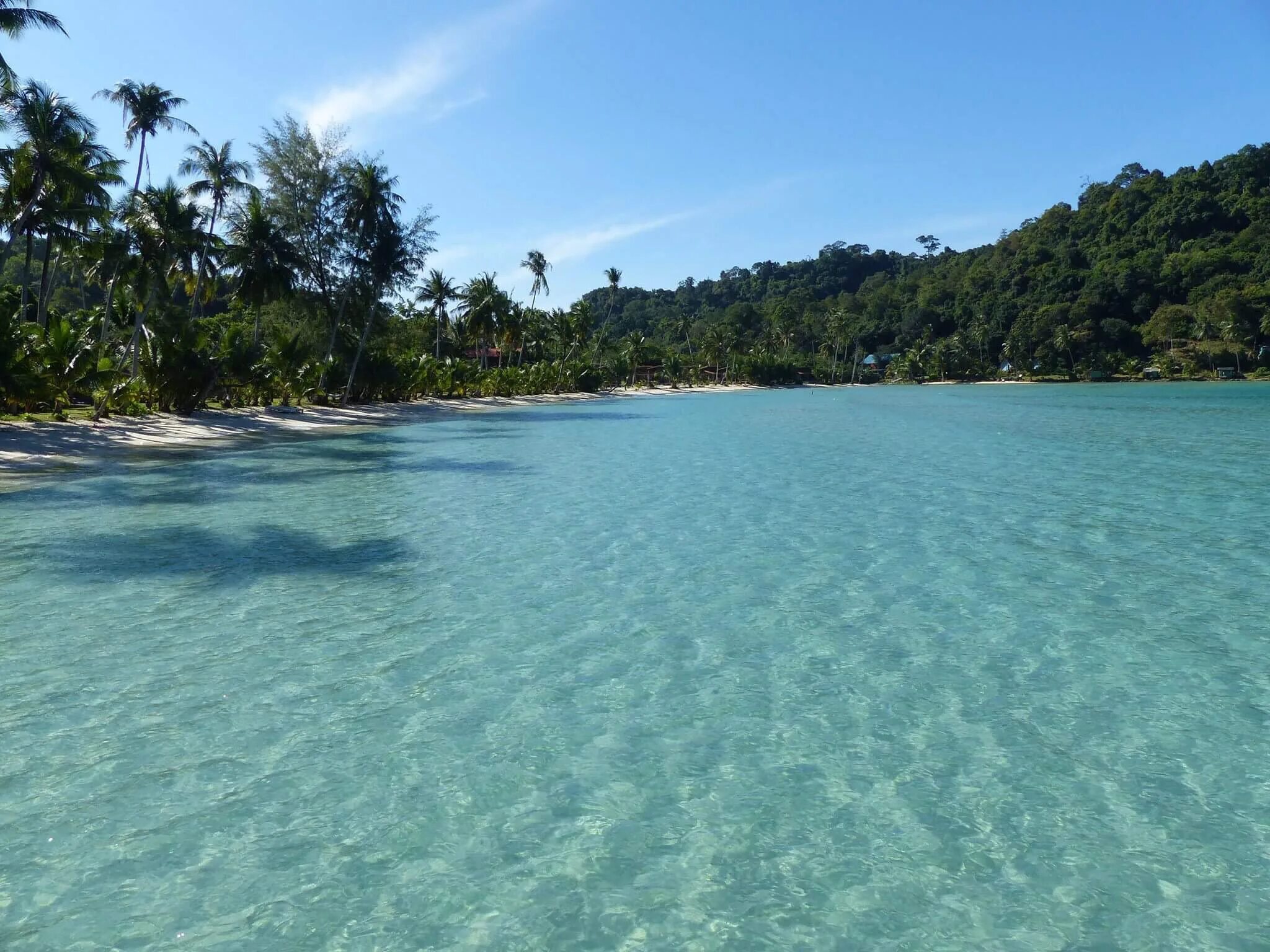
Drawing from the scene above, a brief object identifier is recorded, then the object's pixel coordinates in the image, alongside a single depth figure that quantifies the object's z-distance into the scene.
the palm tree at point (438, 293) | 66.81
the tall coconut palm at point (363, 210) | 41.91
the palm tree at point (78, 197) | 29.09
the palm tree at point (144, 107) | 39.28
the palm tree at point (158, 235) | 30.61
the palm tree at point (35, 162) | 28.22
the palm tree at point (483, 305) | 68.44
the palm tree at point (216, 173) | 40.59
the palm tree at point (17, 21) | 22.25
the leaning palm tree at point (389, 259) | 43.47
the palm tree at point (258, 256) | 37.84
